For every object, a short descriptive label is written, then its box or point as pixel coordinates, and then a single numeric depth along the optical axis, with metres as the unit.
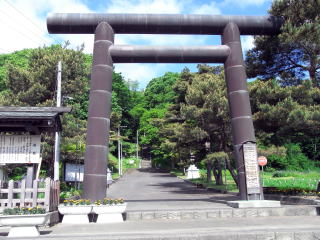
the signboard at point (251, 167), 11.01
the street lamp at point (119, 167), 45.03
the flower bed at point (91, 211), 9.48
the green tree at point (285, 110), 12.32
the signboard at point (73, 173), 18.89
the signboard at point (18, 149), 10.14
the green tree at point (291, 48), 12.29
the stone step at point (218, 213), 9.64
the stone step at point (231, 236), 6.49
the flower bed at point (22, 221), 7.36
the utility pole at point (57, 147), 15.20
